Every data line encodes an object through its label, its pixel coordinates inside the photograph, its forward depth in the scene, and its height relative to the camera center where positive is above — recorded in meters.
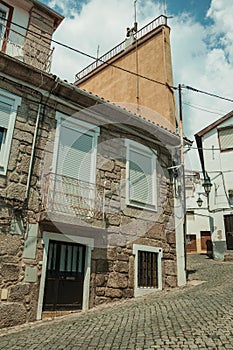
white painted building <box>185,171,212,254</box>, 26.30 +3.87
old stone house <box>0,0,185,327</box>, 7.08 +1.66
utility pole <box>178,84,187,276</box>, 10.74 +3.78
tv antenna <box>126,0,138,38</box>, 14.63 +10.57
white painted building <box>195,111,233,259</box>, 15.77 +4.81
